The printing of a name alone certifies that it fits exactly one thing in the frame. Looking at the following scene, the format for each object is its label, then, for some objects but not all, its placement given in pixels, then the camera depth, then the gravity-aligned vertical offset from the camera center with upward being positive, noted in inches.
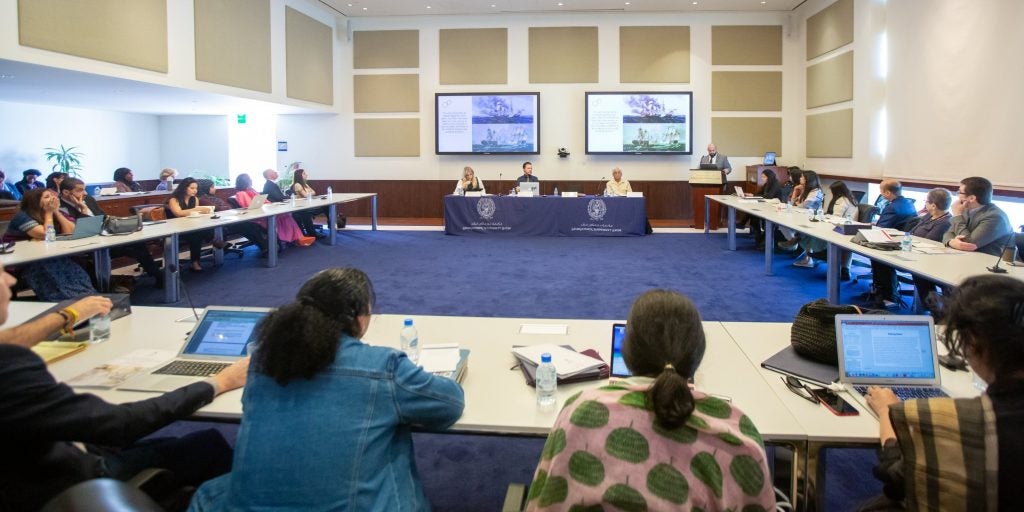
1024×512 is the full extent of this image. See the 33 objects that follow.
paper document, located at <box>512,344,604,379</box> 79.3 -19.7
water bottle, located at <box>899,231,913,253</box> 174.7 -10.4
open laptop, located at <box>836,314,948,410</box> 76.0 -17.8
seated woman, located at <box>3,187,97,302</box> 184.2 -15.6
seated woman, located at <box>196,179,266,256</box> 317.1 -9.1
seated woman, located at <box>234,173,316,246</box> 332.2 -6.7
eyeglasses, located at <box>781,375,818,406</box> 73.5 -21.9
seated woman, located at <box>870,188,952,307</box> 200.4 -8.0
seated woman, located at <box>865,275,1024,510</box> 47.3 -17.2
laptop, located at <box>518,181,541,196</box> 402.9 +13.8
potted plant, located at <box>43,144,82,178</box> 491.2 +40.6
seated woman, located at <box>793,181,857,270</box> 253.3 -2.5
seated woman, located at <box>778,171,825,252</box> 295.0 +5.2
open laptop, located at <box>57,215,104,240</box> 198.9 -5.5
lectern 410.6 +13.6
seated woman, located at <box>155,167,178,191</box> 404.5 +19.7
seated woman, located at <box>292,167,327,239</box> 374.9 -0.2
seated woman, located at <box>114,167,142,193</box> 384.4 +19.3
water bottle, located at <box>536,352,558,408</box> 72.0 -20.3
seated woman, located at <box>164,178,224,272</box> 275.4 +0.5
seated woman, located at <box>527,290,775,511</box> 43.6 -17.5
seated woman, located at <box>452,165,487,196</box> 410.3 +17.6
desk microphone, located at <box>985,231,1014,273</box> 138.9 -14.0
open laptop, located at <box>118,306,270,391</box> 83.3 -18.5
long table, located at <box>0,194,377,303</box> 171.2 -10.3
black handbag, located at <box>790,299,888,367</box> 82.6 -16.6
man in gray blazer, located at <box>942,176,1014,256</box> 175.3 -4.7
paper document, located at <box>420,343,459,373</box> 81.3 -19.9
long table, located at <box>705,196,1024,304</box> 145.0 -13.4
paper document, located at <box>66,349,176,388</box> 78.6 -21.0
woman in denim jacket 52.5 -18.3
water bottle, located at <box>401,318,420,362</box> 86.0 -18.9
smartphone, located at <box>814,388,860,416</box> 69.7 -22.2
